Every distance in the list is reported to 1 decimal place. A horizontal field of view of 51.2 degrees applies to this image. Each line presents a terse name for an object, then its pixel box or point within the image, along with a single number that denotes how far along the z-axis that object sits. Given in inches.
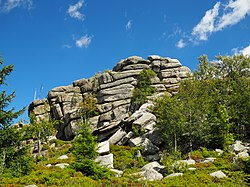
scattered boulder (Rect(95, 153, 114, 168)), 1283.2
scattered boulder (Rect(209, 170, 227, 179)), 857.5
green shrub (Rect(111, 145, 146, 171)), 1302.9
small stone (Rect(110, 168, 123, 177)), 1052.5
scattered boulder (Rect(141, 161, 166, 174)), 1054.1
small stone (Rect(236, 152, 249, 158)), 1140.3
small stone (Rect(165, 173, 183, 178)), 911.4
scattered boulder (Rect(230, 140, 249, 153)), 1279.5
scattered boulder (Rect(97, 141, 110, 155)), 1445.3
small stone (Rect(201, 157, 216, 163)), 1154.7
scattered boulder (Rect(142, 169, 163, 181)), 943.6
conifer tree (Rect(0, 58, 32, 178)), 859.4
